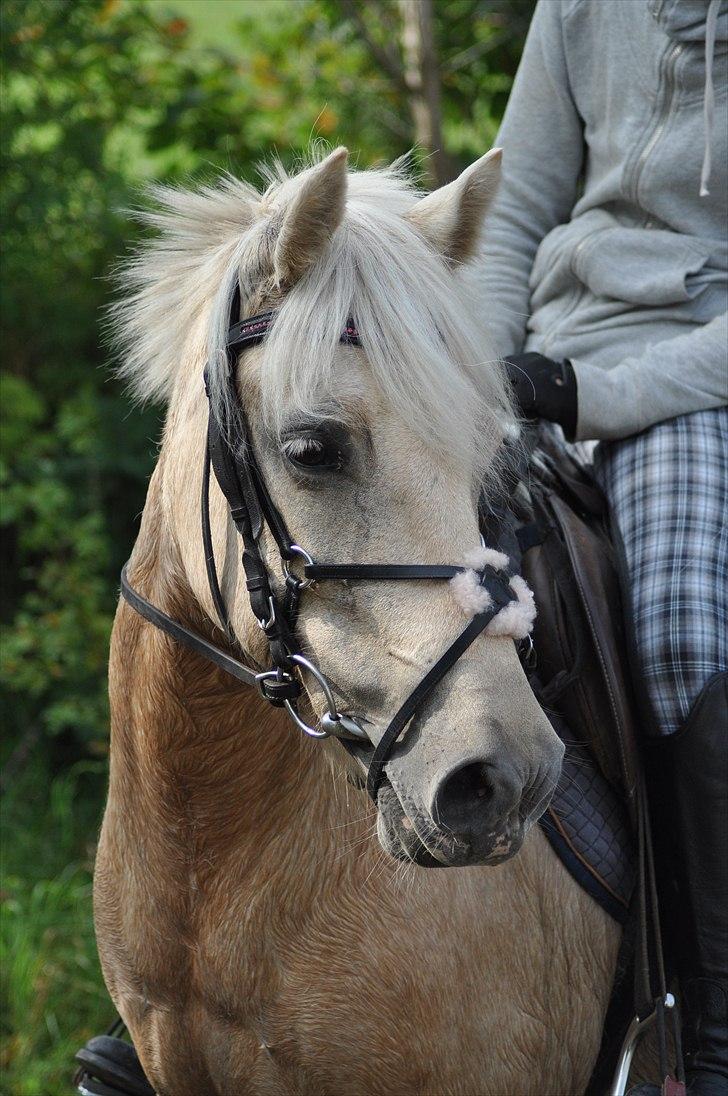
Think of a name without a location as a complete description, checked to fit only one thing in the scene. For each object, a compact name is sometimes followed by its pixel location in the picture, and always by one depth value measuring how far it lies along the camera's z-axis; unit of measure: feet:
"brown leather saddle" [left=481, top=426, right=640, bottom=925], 13.73
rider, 13.50
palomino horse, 10.32
